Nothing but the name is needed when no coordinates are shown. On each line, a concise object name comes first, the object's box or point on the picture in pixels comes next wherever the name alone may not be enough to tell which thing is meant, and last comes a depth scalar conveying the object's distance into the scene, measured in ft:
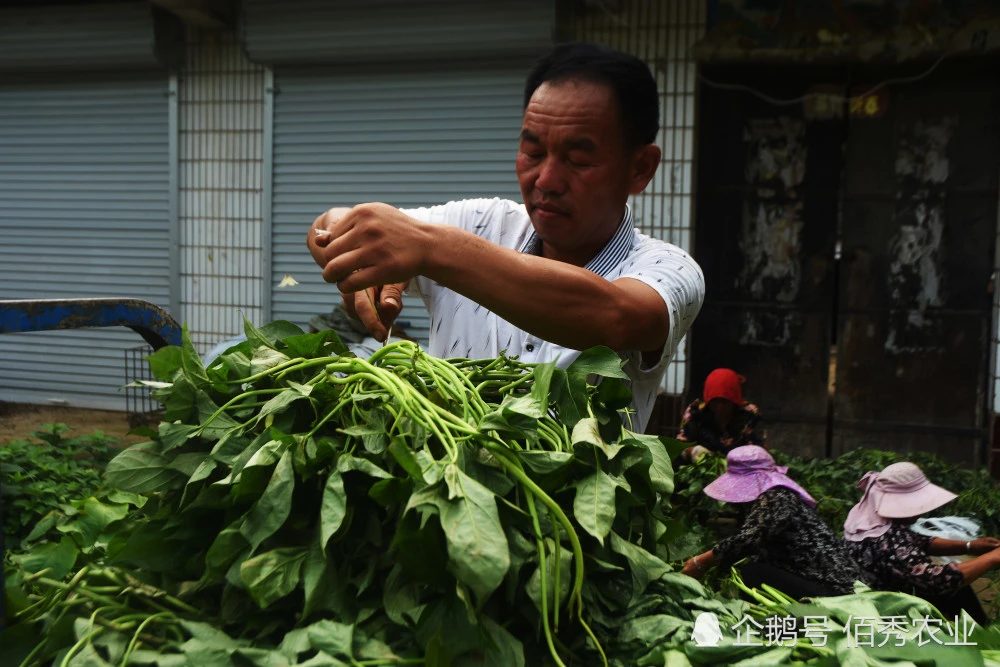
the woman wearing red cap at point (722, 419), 16.57
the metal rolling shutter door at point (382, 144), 20.68
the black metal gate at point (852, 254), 18.99
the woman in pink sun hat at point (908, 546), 11.05
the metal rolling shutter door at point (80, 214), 23.71
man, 4.67
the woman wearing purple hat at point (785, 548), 11.03
